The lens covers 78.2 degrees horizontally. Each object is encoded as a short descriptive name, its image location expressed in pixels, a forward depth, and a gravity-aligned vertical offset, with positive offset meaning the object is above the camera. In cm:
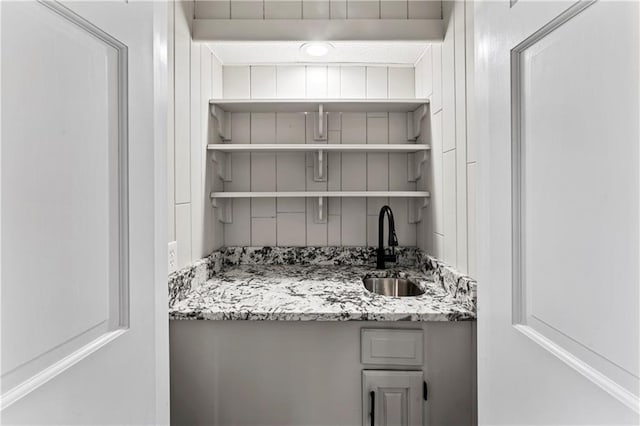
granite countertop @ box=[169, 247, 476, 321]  127 -31
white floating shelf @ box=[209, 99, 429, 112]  184 +51
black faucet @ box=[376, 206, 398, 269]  184 -14
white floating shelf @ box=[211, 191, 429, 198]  185 +8
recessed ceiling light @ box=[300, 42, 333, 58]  175 +74
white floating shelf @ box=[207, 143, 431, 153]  183 +30
